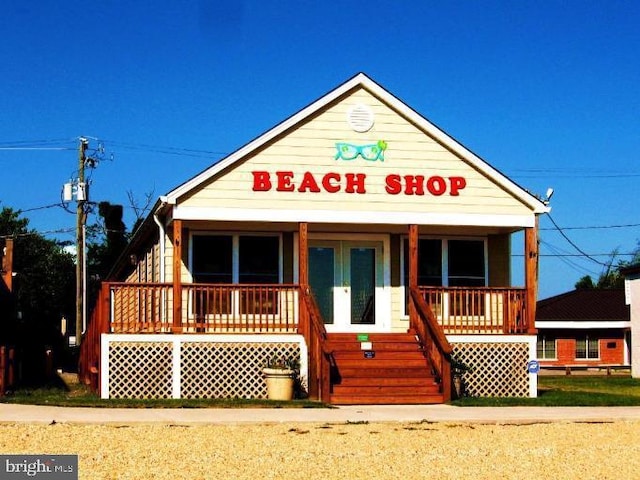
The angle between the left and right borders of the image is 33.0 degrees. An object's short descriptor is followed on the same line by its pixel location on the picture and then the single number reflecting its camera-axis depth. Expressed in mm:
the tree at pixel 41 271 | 64062
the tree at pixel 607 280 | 81894
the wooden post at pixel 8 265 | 38556
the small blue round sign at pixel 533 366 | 22641
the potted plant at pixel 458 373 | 21766
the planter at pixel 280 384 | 21188
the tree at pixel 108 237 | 54219
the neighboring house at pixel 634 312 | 40812
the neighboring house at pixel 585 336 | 49594
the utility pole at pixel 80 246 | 40312
